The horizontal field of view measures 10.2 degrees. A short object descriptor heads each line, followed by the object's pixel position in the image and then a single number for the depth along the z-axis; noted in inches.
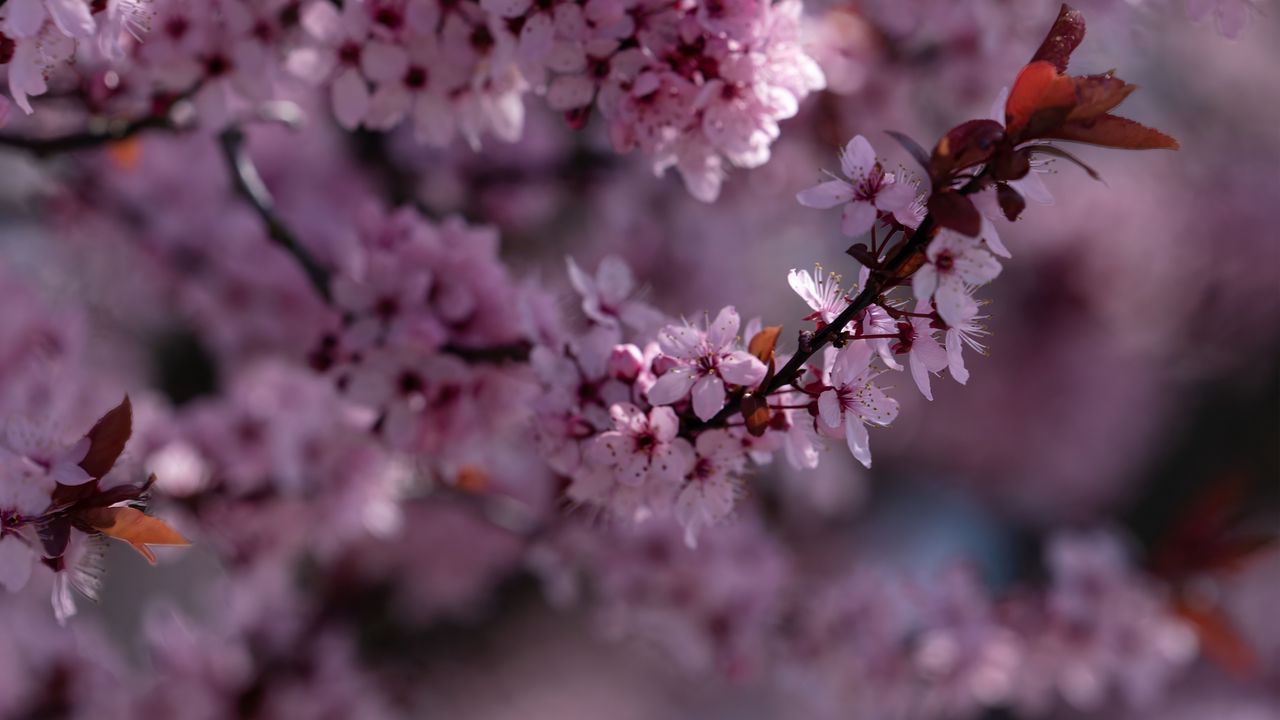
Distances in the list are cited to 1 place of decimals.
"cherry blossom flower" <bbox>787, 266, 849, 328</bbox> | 52.2
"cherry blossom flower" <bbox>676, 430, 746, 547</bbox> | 52.8
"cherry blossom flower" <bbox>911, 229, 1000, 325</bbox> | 51.4
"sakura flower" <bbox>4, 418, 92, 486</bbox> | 52.2
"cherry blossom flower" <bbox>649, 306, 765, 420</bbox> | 52.3
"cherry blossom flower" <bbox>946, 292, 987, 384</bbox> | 51.8
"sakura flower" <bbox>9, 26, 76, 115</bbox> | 52.2
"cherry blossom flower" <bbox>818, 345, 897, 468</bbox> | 52.1
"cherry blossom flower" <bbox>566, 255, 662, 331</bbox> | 54.3
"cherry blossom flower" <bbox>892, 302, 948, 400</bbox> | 52.0
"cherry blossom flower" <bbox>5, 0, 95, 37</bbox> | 51.8
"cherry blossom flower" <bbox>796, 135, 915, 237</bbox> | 51.9
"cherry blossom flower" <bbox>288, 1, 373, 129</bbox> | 54.9
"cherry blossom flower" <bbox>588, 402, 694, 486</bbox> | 52.7
